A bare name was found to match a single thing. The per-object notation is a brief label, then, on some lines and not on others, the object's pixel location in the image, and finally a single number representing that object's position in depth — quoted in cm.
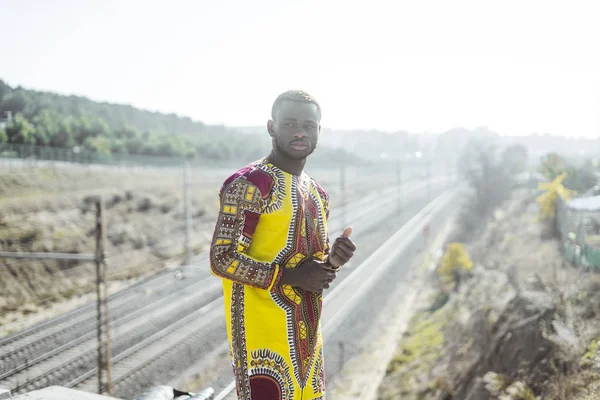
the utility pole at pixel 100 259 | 696
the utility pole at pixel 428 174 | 4214
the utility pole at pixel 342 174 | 2069
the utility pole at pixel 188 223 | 1817
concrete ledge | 277
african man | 199
